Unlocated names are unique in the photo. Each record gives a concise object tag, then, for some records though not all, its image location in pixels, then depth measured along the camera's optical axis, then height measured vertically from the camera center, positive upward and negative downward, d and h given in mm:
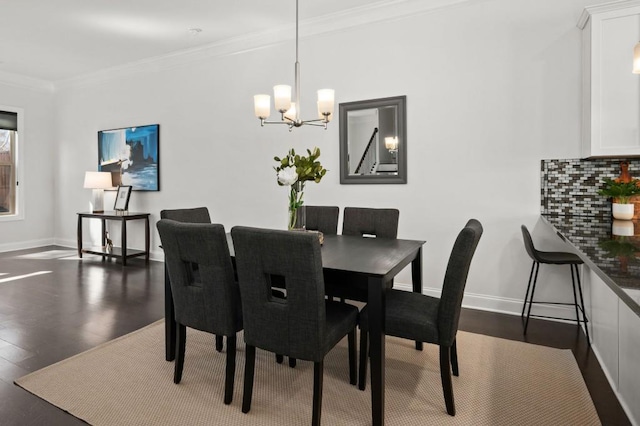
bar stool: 2791 -431
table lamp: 5746 +228
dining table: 1755 -338
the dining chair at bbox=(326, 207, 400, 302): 2975 -171
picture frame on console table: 5625 +31
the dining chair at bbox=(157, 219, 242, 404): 1930 -428
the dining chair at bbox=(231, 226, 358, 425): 1648 -454
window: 6262 +571
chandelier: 2666 +693
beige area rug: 1896 -1048
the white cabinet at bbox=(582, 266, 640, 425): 1842 -792
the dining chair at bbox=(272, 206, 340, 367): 3170 -152
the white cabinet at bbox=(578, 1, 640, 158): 2686 +850
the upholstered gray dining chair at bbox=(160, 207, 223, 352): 2672 -120
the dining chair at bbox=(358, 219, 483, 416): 1794 -576
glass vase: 2510 -63
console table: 5258 -564
